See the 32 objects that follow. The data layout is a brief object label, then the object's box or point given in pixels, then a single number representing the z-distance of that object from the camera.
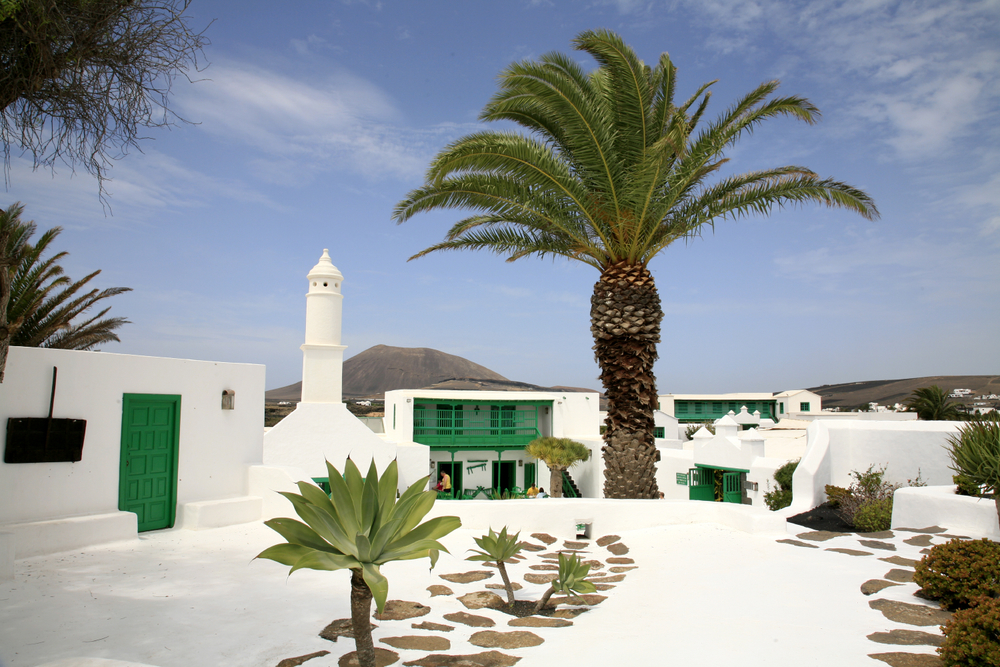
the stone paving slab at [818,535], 8.91
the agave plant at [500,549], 6.43
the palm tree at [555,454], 21.98
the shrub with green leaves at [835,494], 11.84
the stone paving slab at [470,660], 4.67
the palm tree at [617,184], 10.32
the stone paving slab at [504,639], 5.16
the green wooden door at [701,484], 20.44
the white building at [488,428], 25.61
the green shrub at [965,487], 8.81
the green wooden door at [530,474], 26.53
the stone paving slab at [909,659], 4.43
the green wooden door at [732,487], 19.00
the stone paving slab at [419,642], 5.02
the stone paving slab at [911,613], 5.42
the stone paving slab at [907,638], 4.88
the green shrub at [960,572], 5.41
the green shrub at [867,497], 10.23
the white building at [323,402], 18.97
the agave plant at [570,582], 6.12
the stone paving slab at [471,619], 5.75
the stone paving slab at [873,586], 6.35
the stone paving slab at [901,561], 7.36
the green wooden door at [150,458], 8.47
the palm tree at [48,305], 11.69
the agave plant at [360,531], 3.75
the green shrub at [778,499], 14.59
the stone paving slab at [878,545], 8.20
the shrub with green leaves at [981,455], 8.06
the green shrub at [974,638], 4.00
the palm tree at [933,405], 31.09
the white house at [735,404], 50.66
